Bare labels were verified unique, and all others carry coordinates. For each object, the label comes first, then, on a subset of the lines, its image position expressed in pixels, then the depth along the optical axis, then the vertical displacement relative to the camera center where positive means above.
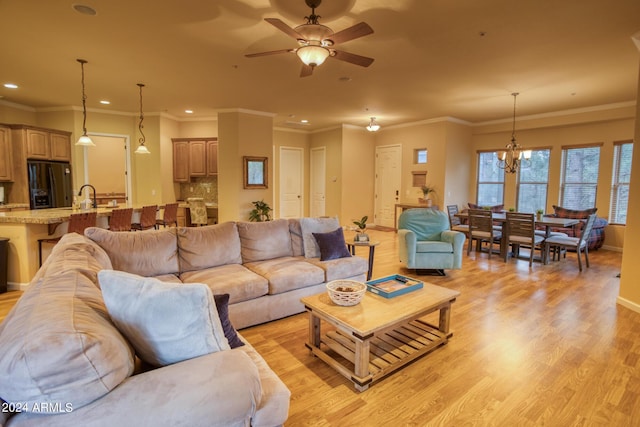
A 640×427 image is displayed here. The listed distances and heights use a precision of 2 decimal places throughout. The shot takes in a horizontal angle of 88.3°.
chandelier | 6.36 +0.63
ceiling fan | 2.53 +1.17
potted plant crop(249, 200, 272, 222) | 7.20 -0.61
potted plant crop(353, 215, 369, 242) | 4.05 -0.63
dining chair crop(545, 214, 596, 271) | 5.00 -0.85
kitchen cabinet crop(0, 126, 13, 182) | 5.78 +0.42
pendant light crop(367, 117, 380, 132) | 7.10 +1.23
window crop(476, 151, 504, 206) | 8.15 +0.15
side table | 3.98 -0.78
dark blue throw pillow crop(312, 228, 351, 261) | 3.70 -0.69
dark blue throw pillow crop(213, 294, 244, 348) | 1.73 -0.72
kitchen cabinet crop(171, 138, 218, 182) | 7.77 +0.62
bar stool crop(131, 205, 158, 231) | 5.41 -0.61
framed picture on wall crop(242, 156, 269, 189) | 7.09 +0.25
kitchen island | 3.90 -0.74
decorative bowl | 2.40 -0.80
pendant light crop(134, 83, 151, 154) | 5.33 +0.94
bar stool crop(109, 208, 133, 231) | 4.71 -0.56
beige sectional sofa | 0.96 -0.64
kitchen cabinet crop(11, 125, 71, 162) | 5.93 +0.71
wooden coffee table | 2.20 -1.16
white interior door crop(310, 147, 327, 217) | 9.62 +0.09
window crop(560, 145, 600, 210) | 6.80 +0.24
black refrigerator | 6.03 -0.08
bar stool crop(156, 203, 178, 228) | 6.06 -0.63
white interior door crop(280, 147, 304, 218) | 9.65 +0.08
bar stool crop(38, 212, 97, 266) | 4.00 -0.55
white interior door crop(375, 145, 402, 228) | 8.94 +0.09
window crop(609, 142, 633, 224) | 6.39 +0.18
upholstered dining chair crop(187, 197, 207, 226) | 7.27 -0.61
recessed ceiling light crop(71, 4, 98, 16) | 2.91 +1.53
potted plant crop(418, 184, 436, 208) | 7.90 -0.20
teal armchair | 4.67 -0.92
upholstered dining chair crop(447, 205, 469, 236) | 6.46 -0.73
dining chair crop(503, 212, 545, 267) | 5.25 -0.72
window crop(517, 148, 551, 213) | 7.45 +0.11
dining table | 5.30 -0.59
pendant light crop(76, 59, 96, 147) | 4.67 +0.56
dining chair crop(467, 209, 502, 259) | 5.69 -0.73
